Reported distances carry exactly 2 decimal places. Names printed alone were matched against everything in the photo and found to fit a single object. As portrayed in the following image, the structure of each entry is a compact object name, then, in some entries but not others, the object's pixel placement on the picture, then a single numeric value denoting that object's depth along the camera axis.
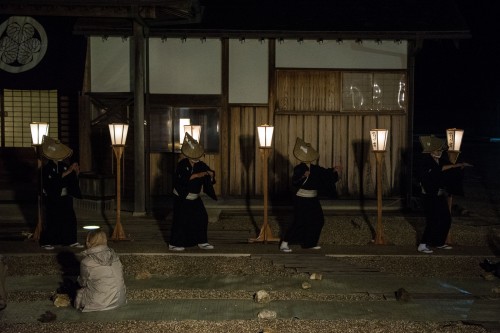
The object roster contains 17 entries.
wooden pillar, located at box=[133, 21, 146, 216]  15.21
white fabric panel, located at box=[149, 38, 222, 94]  17.09
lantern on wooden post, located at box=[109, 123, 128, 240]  12.55
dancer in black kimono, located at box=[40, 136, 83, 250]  11.81
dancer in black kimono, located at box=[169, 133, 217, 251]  11.65
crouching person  7.93
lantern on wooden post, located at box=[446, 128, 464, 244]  11.90
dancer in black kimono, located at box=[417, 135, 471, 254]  11.55
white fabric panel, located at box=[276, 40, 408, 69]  17.19
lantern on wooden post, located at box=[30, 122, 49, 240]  12.69
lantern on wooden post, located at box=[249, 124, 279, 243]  12.34
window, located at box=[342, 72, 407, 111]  17.25
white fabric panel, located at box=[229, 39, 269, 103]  17.08
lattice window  18.28
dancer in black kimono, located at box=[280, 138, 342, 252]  11.48
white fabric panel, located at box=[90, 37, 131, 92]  17.02
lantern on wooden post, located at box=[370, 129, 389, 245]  12.30
